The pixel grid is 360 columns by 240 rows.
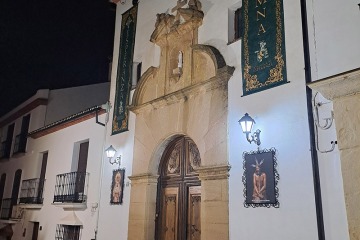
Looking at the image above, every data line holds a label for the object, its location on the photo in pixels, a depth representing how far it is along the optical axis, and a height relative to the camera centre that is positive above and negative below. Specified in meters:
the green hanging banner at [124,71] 9.99 +4.02
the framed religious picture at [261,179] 5.80 +0.62
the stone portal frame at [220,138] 5.27 +1.49
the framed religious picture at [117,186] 9.30 +0.70
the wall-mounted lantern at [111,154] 9.74 +1.56
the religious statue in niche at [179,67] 8.34 +3.35
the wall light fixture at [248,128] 6.30 +1.53
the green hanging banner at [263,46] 6.31 +3.06
